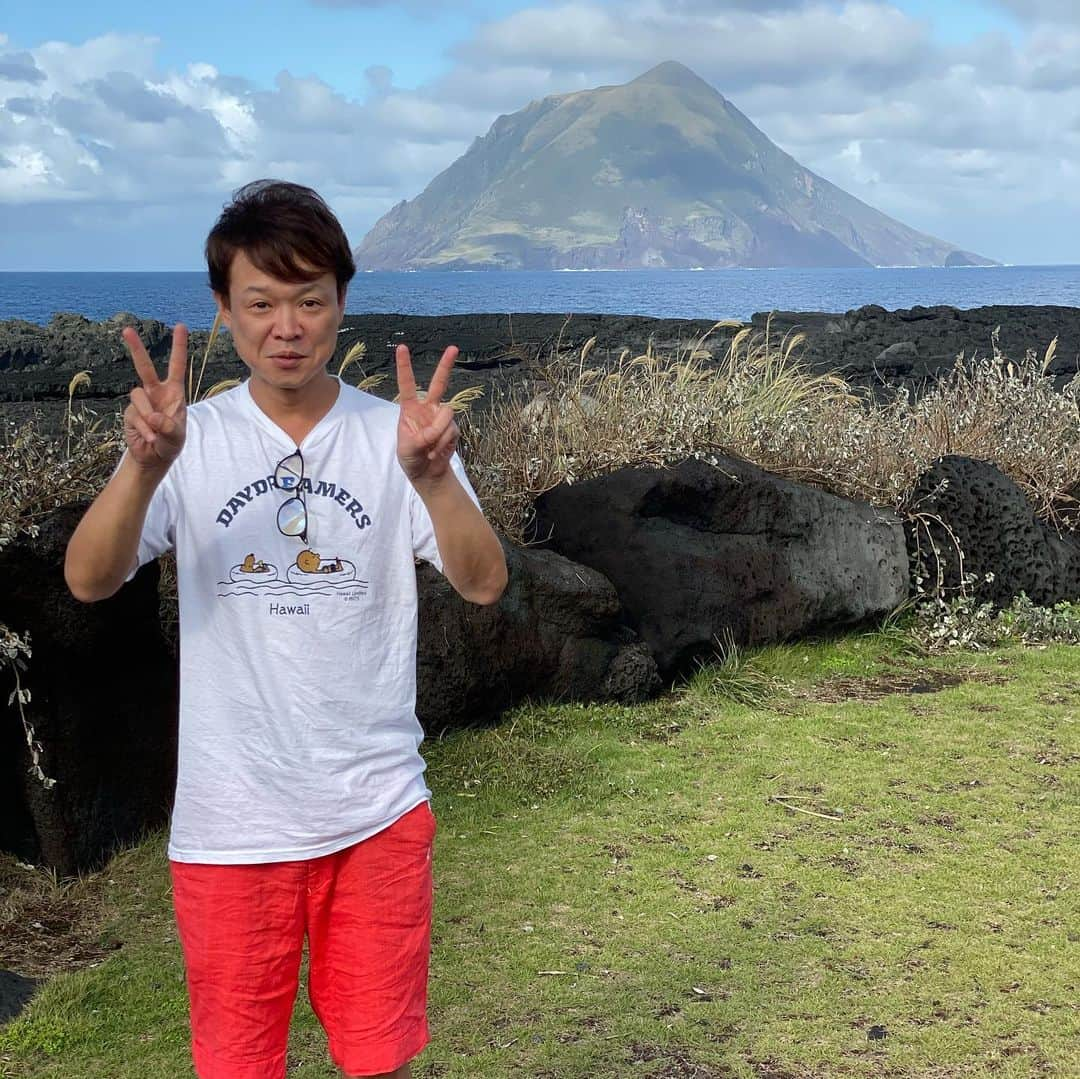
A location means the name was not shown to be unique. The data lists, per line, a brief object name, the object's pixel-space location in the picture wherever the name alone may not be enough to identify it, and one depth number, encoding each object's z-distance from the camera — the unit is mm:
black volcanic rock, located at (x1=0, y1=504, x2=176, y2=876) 4227
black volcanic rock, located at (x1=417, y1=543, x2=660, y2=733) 5367
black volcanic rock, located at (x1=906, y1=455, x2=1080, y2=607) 7637
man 2230
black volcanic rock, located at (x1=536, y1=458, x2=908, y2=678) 6410
